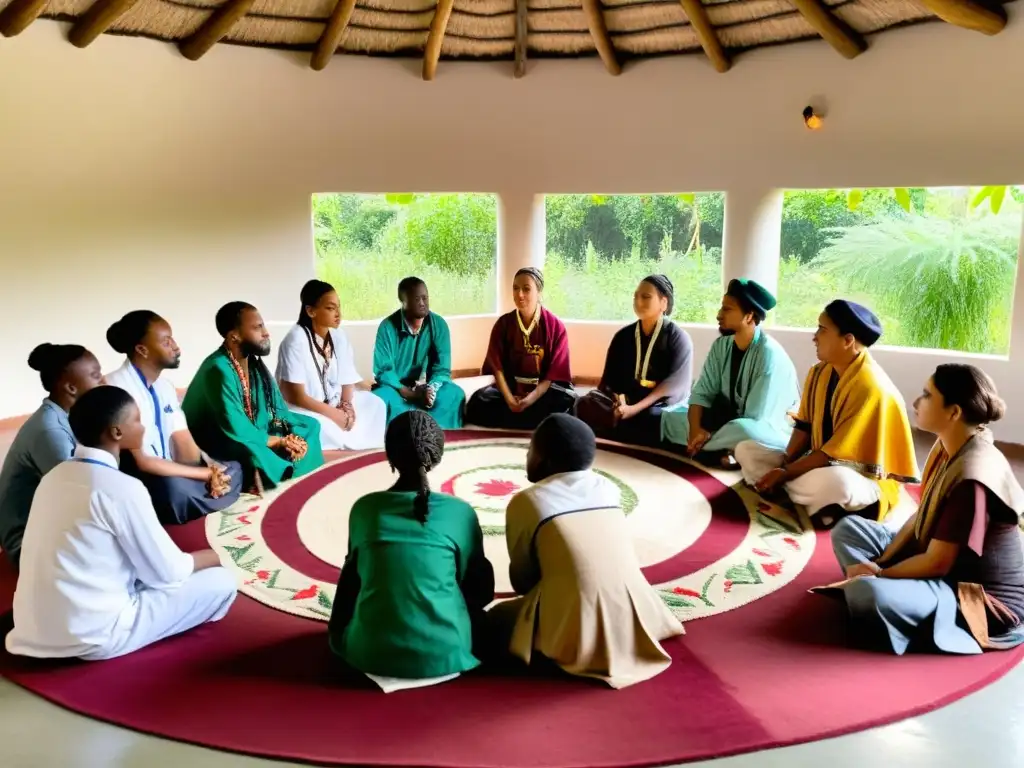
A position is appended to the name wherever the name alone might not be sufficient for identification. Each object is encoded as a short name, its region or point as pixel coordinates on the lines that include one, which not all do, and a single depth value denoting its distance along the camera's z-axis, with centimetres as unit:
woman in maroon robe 642
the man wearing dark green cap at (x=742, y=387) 533
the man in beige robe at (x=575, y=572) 293
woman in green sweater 285
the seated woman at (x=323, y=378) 581
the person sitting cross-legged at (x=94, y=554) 292
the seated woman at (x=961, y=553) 311
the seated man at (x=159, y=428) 434
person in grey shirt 359
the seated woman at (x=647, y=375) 601
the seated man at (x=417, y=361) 639
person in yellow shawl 439
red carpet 269
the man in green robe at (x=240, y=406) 493
